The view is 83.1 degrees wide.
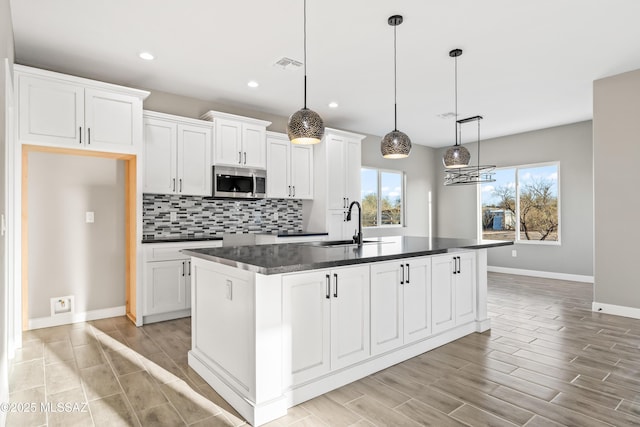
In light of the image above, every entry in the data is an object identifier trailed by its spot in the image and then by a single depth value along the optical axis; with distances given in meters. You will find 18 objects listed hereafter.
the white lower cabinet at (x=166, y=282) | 3.94
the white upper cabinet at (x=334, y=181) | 5.61
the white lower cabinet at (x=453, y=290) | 3.15
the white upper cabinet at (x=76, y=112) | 3.35
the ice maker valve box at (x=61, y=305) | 3.83
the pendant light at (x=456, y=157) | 4.04
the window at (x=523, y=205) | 6.68
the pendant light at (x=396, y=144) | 3.18
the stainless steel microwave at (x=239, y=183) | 4.70
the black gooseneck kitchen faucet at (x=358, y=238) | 3.24
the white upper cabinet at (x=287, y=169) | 5.27
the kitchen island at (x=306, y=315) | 2.07
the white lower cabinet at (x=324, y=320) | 2.19
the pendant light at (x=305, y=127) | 2.54
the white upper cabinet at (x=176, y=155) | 4.22
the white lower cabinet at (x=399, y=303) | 2.64
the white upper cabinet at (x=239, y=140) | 4.70
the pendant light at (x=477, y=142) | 4.39
